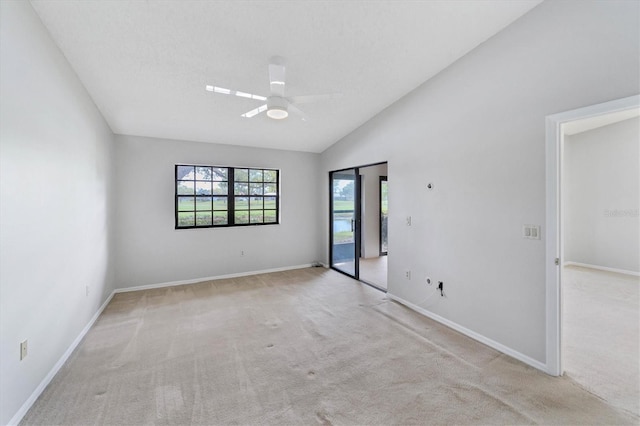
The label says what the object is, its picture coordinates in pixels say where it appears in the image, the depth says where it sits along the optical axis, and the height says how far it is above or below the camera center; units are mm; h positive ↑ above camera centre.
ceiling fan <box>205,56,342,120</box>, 2518 +1145
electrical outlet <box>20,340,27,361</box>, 1842 -957
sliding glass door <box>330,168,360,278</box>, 5352 -195
